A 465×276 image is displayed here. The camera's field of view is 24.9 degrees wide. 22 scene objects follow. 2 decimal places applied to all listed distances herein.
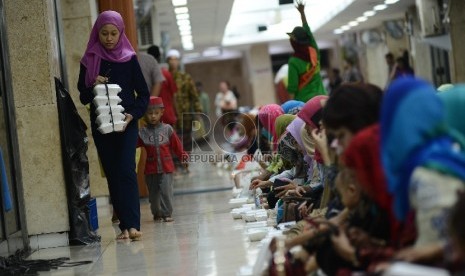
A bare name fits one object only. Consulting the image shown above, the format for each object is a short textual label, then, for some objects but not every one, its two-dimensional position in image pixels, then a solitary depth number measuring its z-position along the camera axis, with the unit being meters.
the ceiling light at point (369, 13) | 27.68
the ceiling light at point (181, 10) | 21.22
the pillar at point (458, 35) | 21.53
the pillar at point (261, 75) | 44.71
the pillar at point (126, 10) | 11.66
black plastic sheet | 8.68
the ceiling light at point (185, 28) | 26.15
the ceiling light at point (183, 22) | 24.16
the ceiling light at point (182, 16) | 22.58
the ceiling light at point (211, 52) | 40.25
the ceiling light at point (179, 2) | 19.80
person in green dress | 12.67
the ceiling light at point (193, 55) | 41.21
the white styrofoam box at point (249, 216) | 9.16
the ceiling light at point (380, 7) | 26.08
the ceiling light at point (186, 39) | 30.69
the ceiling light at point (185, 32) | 28.06
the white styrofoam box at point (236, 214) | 9.80
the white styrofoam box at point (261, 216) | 8.88
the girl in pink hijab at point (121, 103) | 8.84
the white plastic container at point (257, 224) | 8.36
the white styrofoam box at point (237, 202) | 11.30
